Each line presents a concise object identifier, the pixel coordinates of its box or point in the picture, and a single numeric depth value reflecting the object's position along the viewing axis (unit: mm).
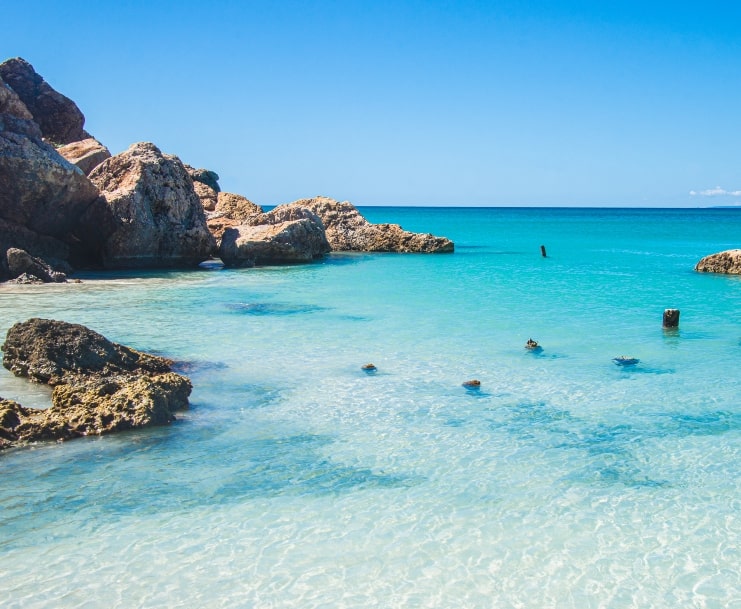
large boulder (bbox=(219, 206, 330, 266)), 25234
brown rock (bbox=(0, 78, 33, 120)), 21125
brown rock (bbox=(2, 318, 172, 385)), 8727
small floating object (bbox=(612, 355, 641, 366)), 10586
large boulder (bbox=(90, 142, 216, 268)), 21984
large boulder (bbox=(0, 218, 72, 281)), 19191
